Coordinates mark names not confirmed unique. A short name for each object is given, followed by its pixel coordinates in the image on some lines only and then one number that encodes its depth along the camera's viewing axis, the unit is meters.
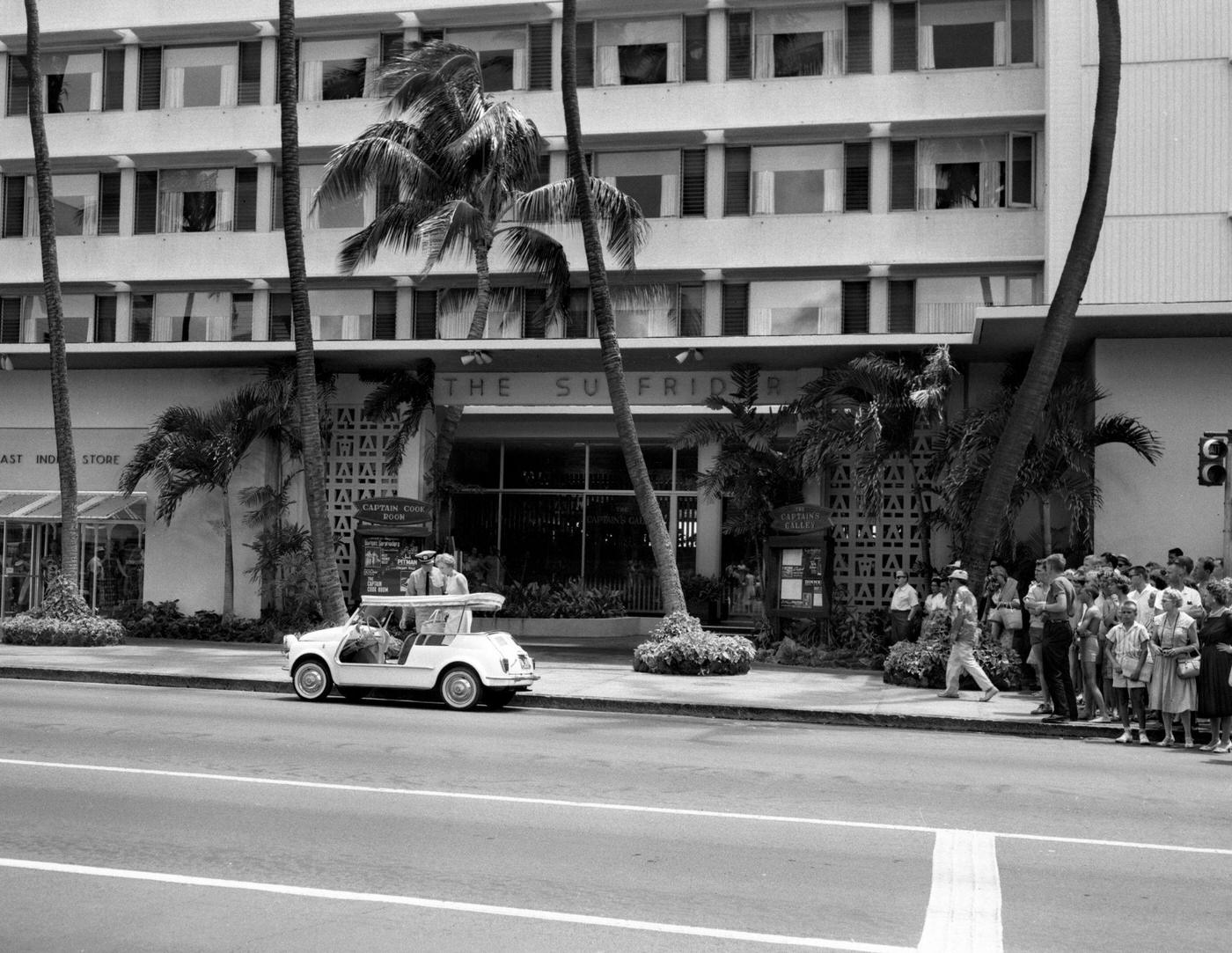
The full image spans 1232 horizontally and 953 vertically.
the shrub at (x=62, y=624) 23.00
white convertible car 15.53
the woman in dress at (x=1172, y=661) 13.48
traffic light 15.83
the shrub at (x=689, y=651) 19.67
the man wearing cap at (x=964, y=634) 16.67
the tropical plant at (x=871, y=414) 22.69
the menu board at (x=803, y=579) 22.56
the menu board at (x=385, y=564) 24.48
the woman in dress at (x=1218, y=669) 13.19
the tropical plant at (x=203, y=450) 25.75
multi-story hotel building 23.22
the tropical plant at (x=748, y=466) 24.41
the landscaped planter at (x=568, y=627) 27.11
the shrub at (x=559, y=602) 27.50
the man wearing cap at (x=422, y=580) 19.06
